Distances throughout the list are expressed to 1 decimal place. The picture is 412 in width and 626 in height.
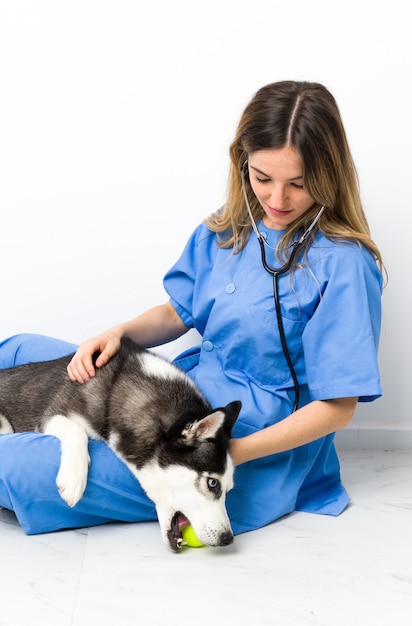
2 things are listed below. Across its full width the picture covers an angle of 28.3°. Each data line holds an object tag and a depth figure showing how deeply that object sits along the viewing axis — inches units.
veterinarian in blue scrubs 87.7
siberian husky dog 82.6
